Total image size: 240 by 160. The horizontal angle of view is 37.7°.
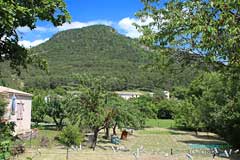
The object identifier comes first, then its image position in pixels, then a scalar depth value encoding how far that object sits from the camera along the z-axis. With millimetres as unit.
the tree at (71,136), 22391
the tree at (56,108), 37812
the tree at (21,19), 4473
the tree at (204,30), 6168
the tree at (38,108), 39500
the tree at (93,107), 23047
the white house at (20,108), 26312
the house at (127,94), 104500
